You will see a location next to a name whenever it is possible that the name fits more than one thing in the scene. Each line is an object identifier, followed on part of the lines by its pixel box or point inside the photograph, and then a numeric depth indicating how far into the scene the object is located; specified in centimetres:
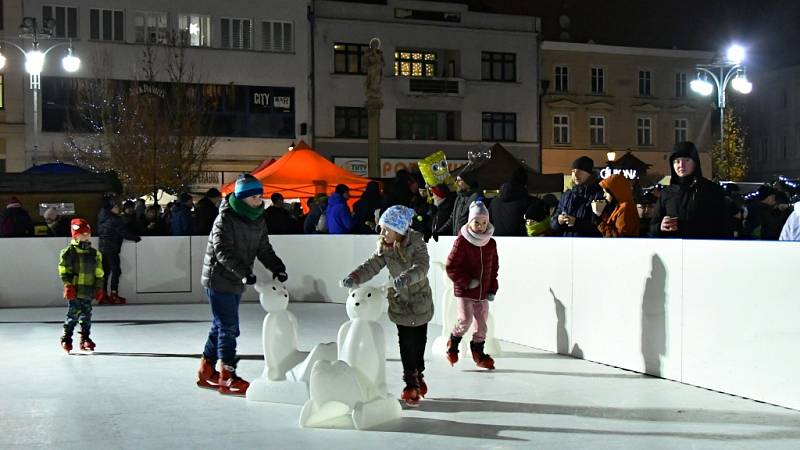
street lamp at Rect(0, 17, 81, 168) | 2375
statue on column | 2745
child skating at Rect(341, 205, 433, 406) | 757
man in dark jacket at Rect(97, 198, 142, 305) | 1703
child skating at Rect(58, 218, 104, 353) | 1091
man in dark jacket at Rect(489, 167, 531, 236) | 1118
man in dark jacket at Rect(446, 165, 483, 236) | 1165
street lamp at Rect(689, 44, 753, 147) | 2228
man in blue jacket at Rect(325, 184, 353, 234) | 1705
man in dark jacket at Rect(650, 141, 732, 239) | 852
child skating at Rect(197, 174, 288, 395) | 805
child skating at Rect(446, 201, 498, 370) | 894
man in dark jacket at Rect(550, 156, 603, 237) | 1012
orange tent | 2219
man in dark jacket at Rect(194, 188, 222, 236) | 1767
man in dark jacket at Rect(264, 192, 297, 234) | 1791
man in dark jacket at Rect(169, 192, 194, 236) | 1773
